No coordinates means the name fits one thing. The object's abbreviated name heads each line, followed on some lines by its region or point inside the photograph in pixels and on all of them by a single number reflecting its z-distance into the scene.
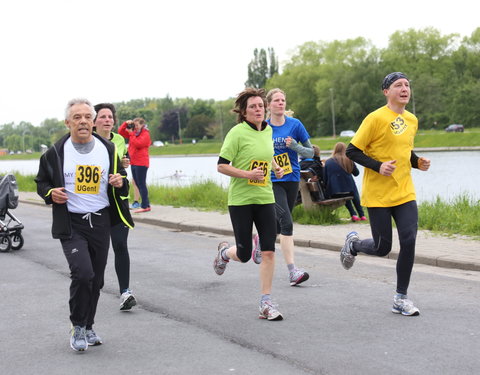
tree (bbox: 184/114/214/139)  144.38
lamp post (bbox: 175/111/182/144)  143.62
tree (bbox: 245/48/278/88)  136.38
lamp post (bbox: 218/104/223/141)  116.69
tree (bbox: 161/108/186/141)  151.38
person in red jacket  15.61
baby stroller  10.61
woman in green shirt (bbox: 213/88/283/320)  5.91
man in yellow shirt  5.87
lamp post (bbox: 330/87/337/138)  93.61
